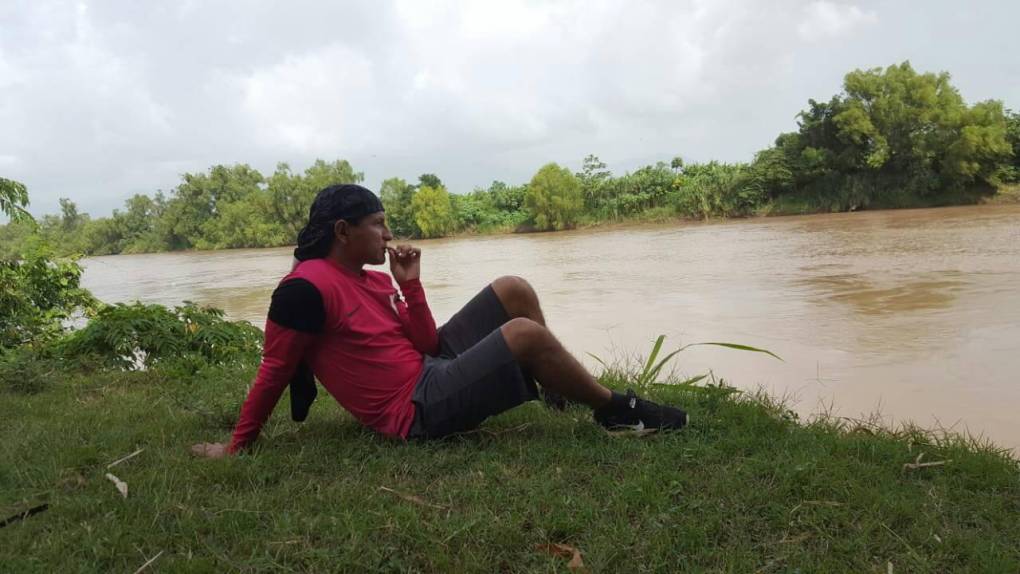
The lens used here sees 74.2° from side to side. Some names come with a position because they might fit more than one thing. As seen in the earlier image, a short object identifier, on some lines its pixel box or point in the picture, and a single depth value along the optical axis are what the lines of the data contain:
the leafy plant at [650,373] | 3.74
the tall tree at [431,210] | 38.00
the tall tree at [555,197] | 34.78
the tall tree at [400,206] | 39.22
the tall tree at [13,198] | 4.79
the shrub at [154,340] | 4.65
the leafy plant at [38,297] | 5.35
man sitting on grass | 2.34
